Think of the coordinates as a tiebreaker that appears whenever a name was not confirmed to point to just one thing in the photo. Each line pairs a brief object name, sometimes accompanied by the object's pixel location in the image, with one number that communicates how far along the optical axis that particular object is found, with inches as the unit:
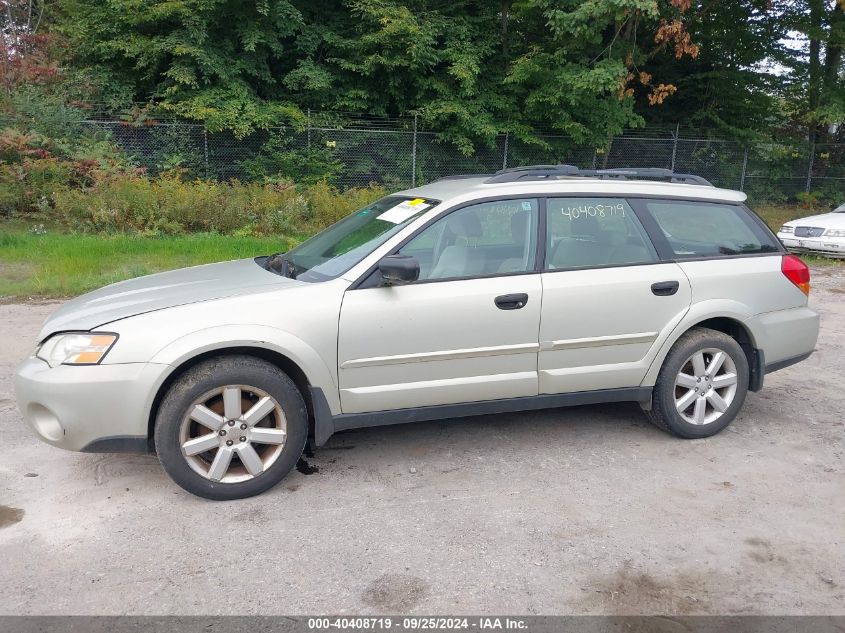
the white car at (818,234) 498.0
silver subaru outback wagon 143.4
